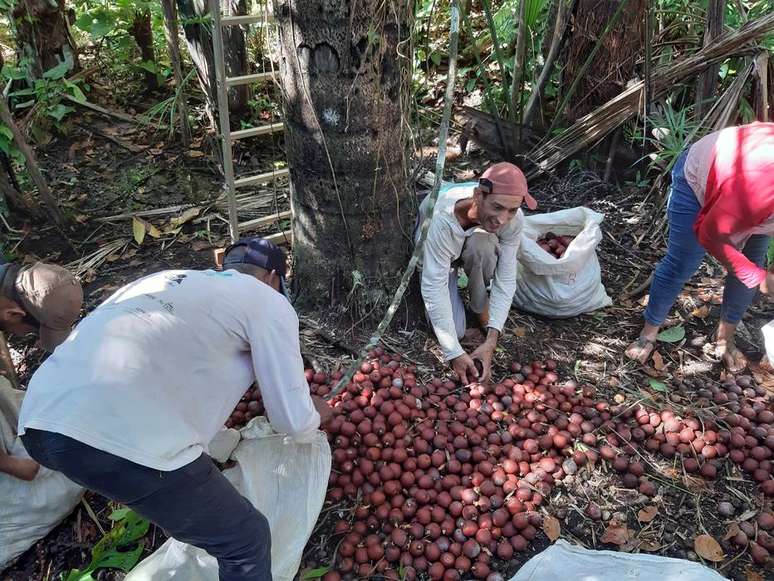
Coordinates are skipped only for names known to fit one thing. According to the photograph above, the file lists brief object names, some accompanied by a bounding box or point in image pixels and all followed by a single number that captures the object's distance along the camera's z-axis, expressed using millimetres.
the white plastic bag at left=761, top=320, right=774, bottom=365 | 2482
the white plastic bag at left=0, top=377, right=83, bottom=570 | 2270
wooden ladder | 3068
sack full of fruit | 3295
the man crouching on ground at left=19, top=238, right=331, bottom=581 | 1521
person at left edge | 2043
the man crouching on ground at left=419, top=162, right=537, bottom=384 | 2533
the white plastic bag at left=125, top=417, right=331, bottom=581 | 2084
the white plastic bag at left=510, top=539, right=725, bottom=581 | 1953
